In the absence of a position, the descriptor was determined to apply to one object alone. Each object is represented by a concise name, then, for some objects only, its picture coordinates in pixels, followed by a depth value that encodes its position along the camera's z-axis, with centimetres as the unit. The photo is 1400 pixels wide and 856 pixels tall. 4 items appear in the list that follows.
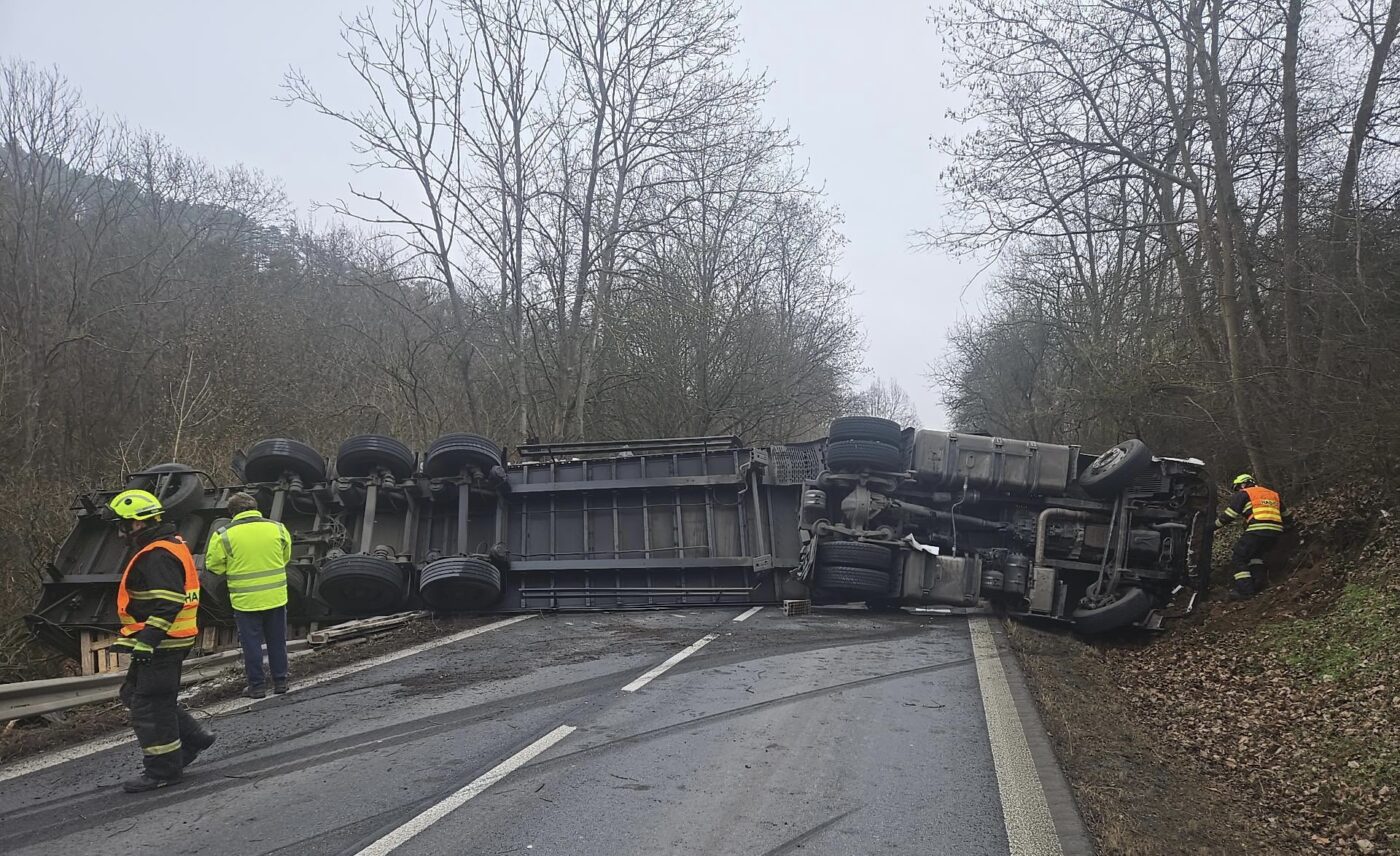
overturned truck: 1039
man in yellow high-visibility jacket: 705
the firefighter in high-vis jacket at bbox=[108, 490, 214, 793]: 495
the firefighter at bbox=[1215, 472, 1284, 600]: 1041
